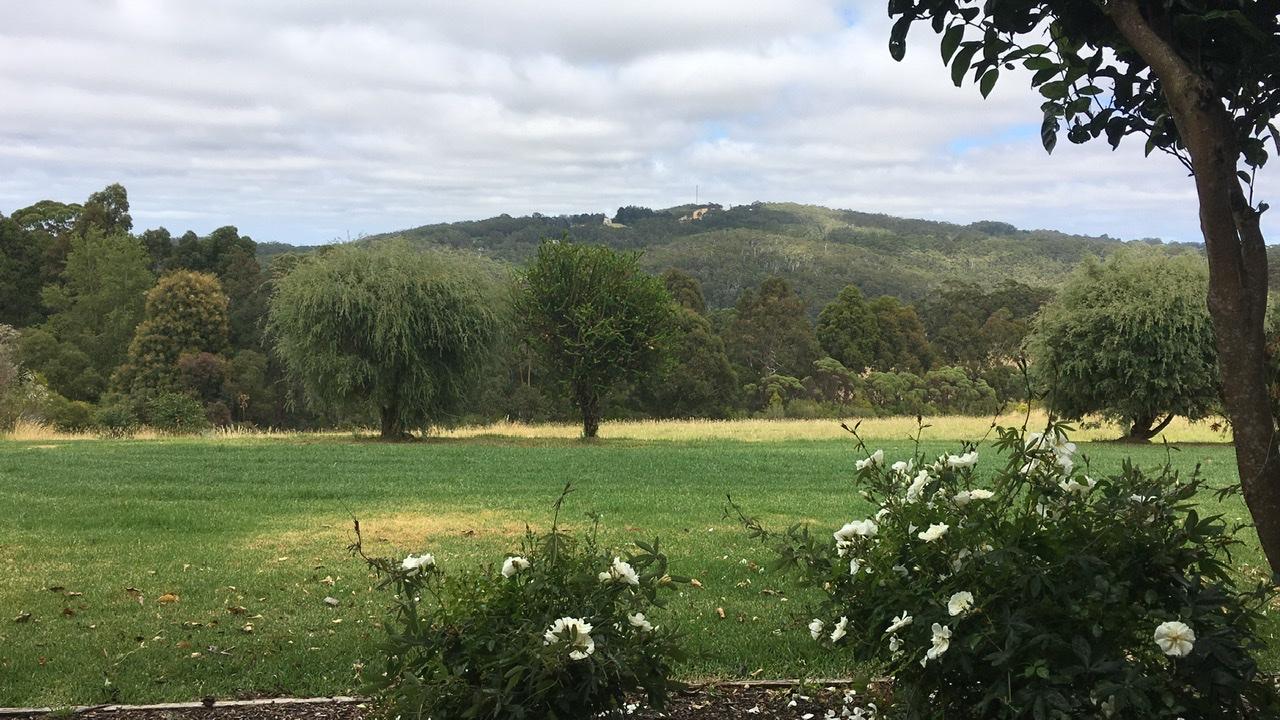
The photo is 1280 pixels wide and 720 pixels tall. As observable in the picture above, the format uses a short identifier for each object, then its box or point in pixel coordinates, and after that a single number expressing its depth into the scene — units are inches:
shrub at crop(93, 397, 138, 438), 1531.3
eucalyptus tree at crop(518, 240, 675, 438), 1148.5
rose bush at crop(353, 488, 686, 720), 105.1
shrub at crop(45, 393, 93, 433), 1479.5
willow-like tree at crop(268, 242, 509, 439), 1031.6
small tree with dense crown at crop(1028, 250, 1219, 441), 1037.2
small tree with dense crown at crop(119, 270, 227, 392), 1771.7
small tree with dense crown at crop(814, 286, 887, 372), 2279.8
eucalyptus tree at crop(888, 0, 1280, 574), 113.7
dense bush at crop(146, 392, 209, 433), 1385.3
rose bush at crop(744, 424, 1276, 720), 100.4
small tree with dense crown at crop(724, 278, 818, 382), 2260.1
